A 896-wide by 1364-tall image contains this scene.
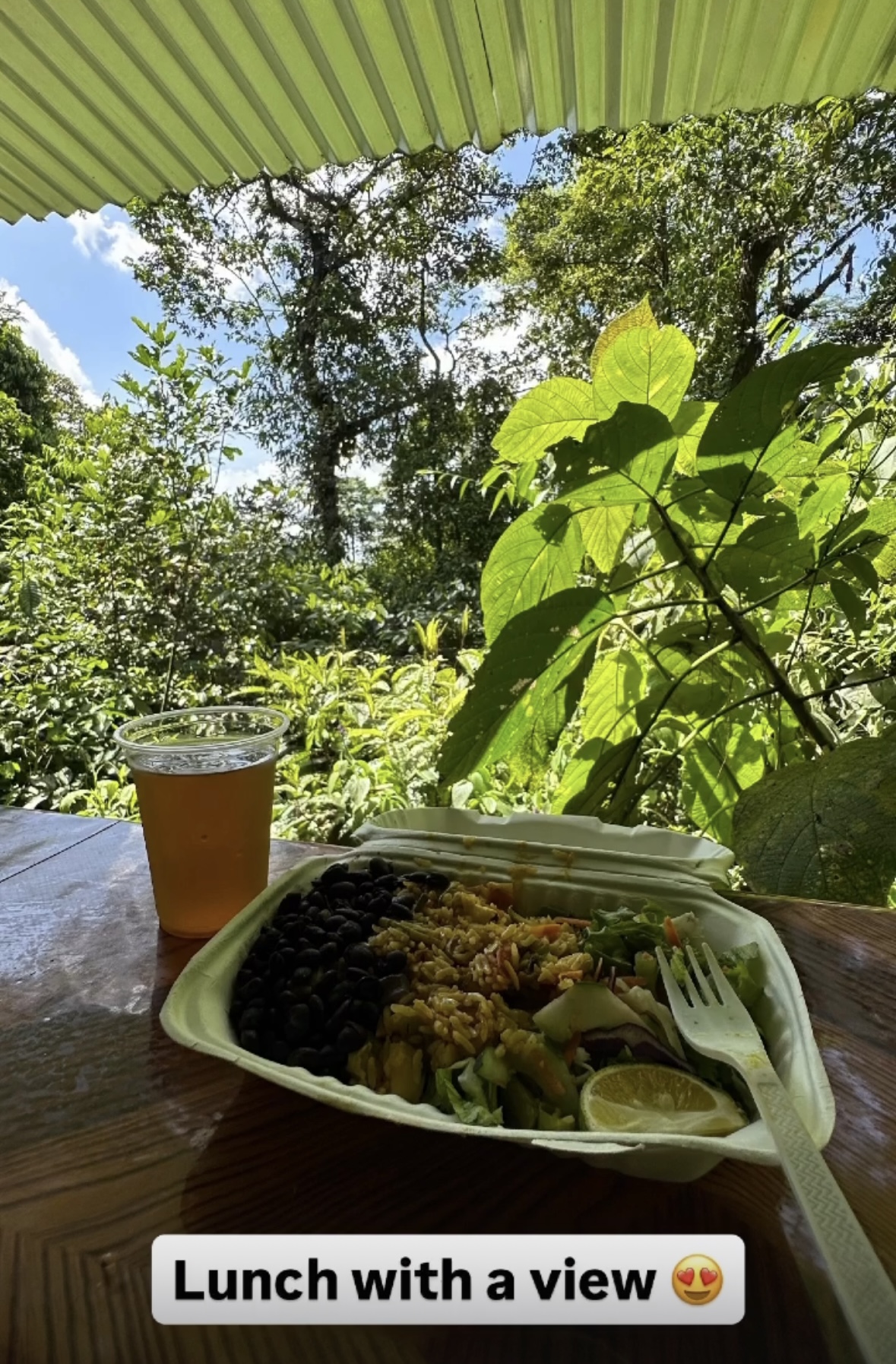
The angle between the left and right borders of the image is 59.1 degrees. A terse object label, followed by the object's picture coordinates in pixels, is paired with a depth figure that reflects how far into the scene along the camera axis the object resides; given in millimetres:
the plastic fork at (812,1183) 258
